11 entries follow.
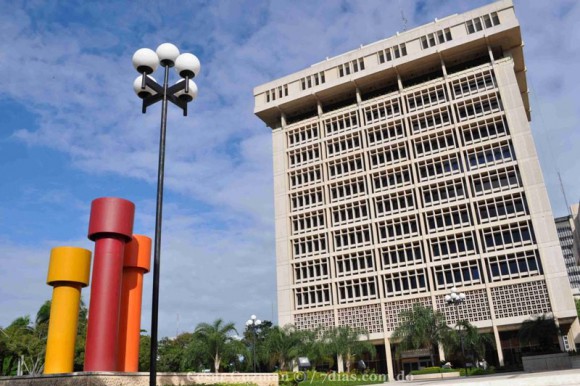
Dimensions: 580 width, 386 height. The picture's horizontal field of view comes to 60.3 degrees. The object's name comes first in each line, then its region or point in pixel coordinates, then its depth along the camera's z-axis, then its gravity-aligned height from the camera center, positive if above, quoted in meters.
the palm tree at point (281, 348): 50.66 +2.73
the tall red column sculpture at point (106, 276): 24.84 +5.44
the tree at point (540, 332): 45.91 +2.48
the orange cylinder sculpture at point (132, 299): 28.47 +4.81
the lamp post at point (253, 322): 39.84 +4.26
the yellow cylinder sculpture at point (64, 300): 25.66 +4.48
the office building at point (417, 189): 54.09 +20.84
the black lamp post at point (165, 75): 13.25 +7.89
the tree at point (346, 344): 51.97 +2.77
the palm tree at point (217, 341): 47.31 +3.54
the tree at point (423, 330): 48.56 +3.45
